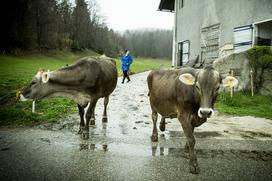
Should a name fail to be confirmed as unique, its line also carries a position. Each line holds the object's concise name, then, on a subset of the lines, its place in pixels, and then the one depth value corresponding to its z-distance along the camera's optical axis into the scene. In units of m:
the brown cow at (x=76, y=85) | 5.88
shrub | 10.88
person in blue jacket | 15.70
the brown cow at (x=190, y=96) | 3.80
